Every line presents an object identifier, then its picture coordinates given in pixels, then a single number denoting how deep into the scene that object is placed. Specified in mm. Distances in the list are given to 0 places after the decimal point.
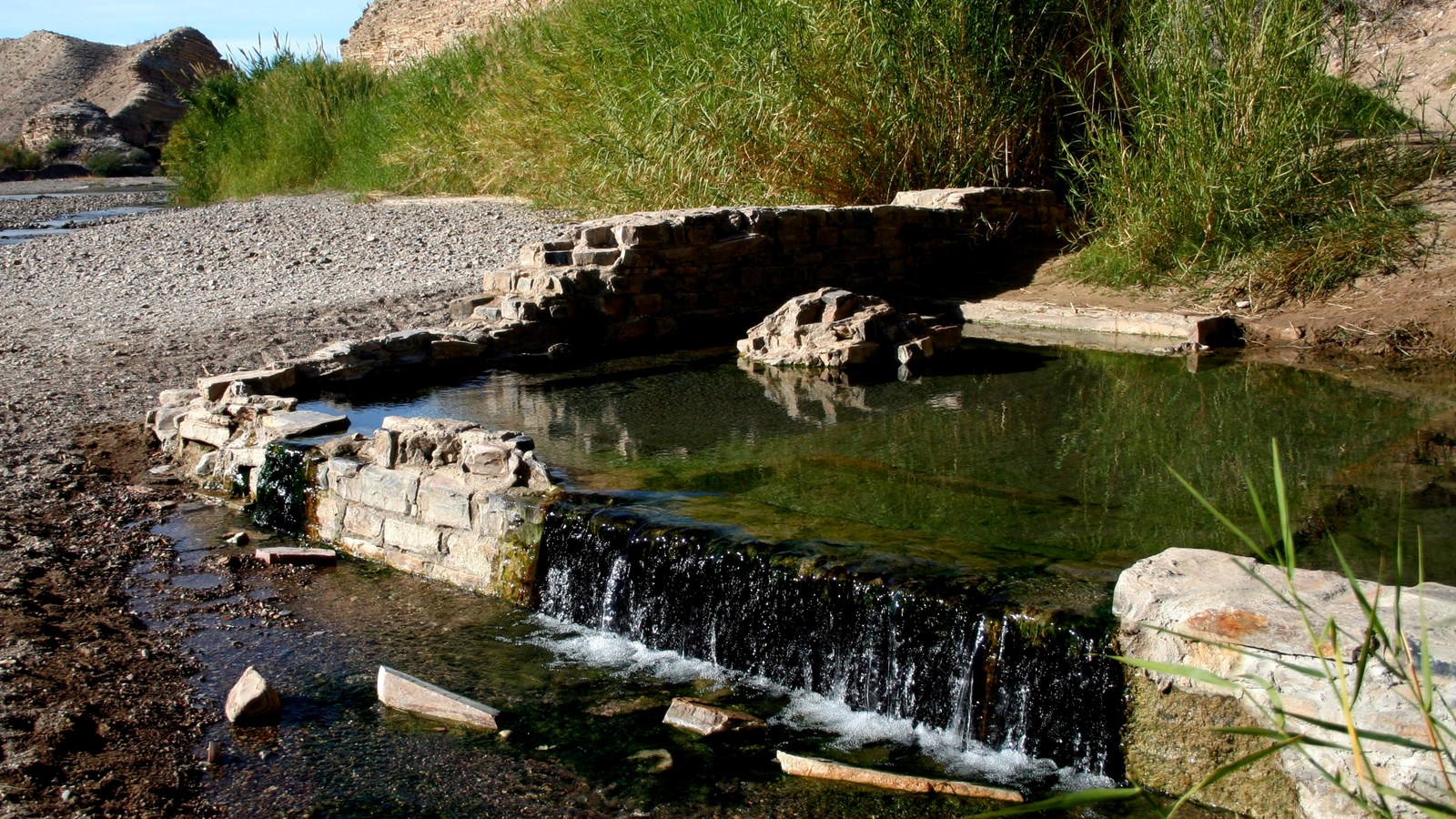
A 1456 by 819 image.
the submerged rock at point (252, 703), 3119
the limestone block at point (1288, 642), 2354
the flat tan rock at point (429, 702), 3135
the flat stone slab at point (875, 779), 2732
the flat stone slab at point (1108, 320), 7023
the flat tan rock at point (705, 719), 3078
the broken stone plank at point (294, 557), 4438
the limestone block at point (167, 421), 5637
